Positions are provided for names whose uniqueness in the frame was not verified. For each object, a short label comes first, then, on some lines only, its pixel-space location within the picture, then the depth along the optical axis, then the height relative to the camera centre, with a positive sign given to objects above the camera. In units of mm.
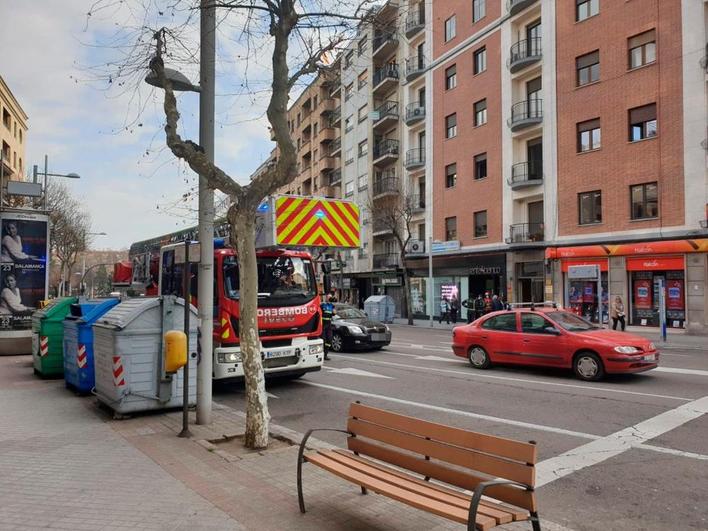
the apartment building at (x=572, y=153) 22219 +6081
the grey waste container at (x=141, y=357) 7336 -1073
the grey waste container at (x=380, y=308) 31766 -1747
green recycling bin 10773 -1171
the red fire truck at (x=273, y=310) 8898 -533
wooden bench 3271 -1338
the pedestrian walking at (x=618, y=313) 20172 -1343
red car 10273 -1362
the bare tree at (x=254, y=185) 5895 +1038
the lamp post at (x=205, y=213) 6875 +830
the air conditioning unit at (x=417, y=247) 37188 +2092
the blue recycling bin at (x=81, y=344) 8898 -1076
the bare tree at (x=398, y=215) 33375 +4090
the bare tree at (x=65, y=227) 37000 +3723
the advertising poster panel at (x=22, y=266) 15211 +389
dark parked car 16016 -1641
